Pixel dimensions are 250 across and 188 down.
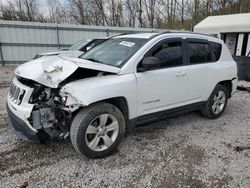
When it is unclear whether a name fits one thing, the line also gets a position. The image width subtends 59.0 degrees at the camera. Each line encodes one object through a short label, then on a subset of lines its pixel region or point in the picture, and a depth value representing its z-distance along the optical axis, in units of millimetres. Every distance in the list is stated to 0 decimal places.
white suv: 2820
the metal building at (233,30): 11414
